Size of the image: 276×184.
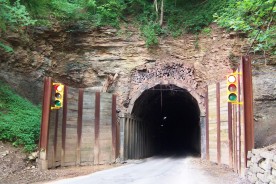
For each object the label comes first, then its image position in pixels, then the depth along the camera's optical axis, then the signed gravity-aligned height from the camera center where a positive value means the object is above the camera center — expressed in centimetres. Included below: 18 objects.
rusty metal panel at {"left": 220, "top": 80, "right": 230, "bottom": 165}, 1100 -48
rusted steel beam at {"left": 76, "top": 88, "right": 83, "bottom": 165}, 1229 -45
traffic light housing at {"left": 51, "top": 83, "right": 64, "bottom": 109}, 881 +53
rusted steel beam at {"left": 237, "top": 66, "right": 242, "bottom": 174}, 846 -34
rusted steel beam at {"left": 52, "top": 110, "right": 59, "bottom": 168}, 1112 -106
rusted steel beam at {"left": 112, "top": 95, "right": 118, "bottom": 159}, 1342 -81
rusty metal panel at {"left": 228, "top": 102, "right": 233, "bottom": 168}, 1049 -74
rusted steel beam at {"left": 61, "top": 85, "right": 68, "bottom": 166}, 1169 -55
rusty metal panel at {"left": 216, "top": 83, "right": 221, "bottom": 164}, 1174 -70
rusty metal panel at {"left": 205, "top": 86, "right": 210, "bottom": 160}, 1307 -58
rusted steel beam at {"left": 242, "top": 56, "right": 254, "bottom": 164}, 782 +36
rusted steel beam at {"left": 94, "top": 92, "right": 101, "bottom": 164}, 1279 -69
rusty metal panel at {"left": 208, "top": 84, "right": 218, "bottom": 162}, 1230 -42
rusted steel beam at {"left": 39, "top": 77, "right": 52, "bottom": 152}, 1054 -10
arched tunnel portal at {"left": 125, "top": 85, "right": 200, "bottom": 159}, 1630 -86
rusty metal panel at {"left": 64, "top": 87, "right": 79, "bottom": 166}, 1194 -67
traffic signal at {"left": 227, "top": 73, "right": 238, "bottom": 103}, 743 +70
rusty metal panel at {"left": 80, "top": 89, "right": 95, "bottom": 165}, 1247 -78
